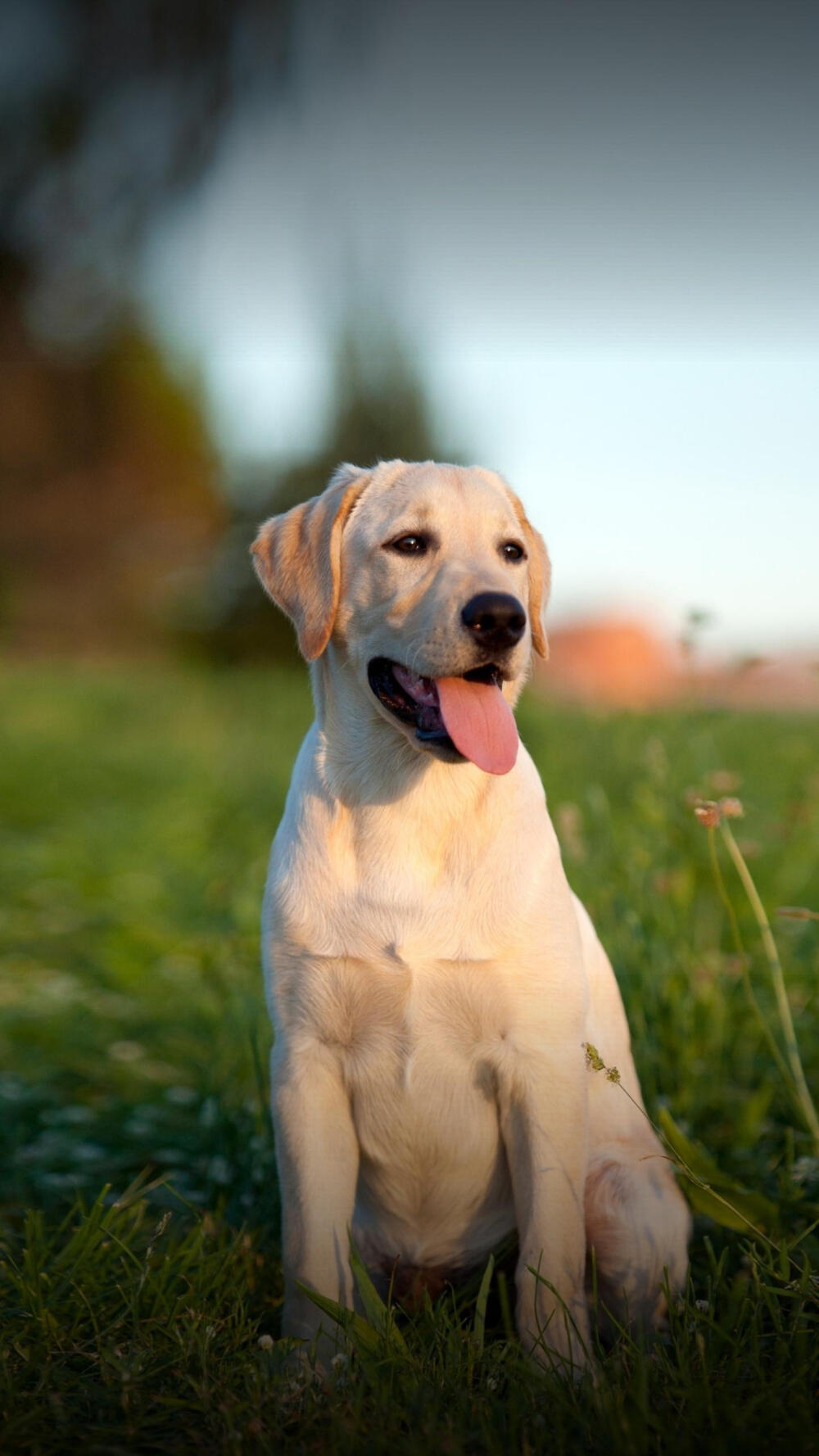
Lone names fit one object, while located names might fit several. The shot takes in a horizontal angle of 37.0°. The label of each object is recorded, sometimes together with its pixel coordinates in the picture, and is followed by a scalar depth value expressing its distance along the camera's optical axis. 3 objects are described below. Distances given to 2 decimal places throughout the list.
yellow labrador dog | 2.49
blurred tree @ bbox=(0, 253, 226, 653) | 25.00
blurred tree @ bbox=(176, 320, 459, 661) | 20.58
